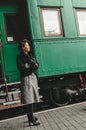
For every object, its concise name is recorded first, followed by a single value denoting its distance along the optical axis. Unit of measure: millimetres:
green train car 4615
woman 3304
